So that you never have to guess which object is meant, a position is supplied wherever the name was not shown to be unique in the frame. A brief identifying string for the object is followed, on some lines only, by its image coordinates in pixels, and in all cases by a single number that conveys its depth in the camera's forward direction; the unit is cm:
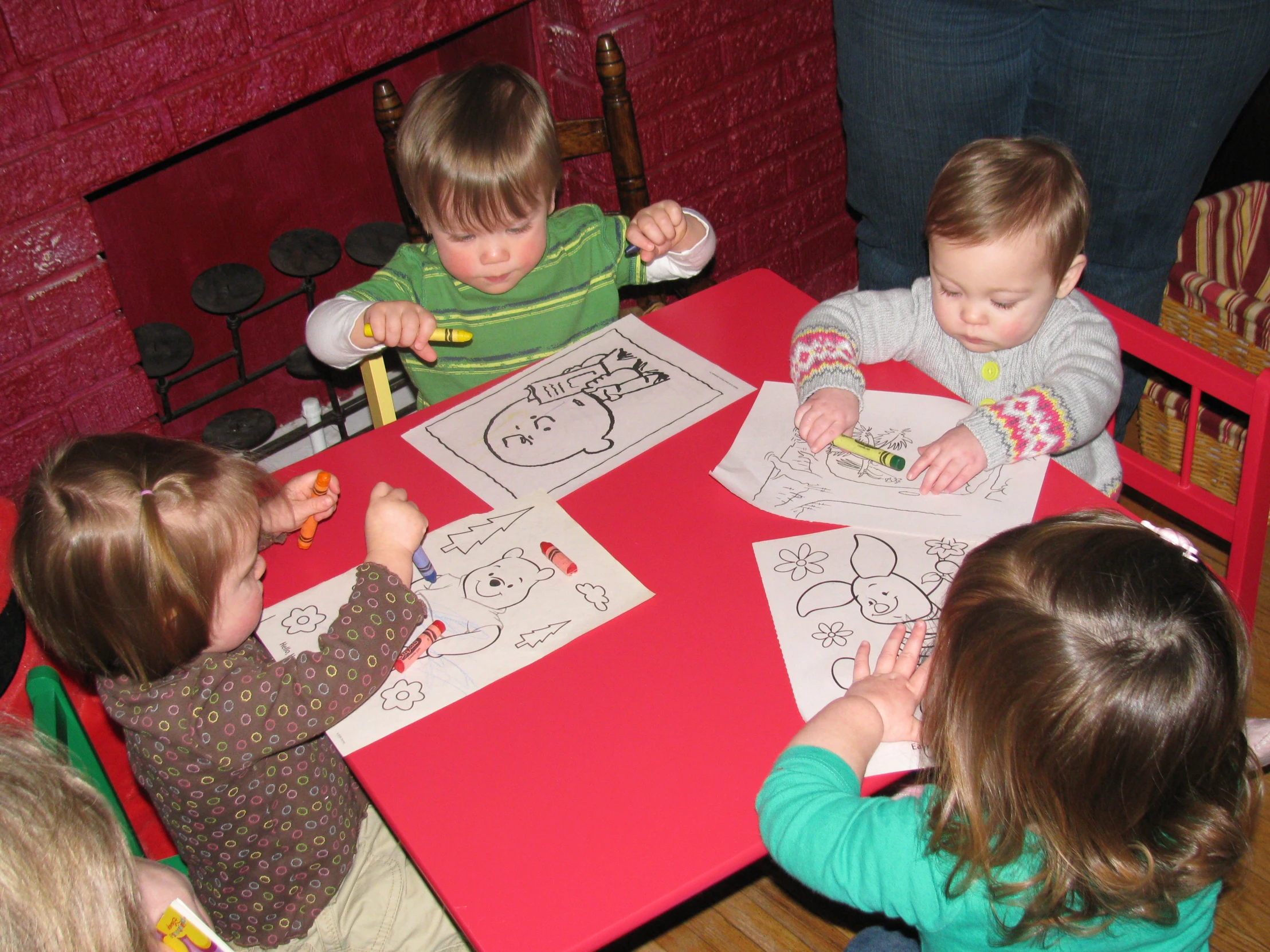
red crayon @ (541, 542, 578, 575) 104
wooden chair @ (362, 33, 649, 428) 140
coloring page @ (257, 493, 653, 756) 94
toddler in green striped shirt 137
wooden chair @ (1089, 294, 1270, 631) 108
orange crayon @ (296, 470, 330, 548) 109
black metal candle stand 183
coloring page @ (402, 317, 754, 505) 117
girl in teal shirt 72
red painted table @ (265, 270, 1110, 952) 79
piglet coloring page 92
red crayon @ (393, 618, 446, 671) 97
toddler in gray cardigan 113
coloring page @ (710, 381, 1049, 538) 107
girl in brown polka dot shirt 91
